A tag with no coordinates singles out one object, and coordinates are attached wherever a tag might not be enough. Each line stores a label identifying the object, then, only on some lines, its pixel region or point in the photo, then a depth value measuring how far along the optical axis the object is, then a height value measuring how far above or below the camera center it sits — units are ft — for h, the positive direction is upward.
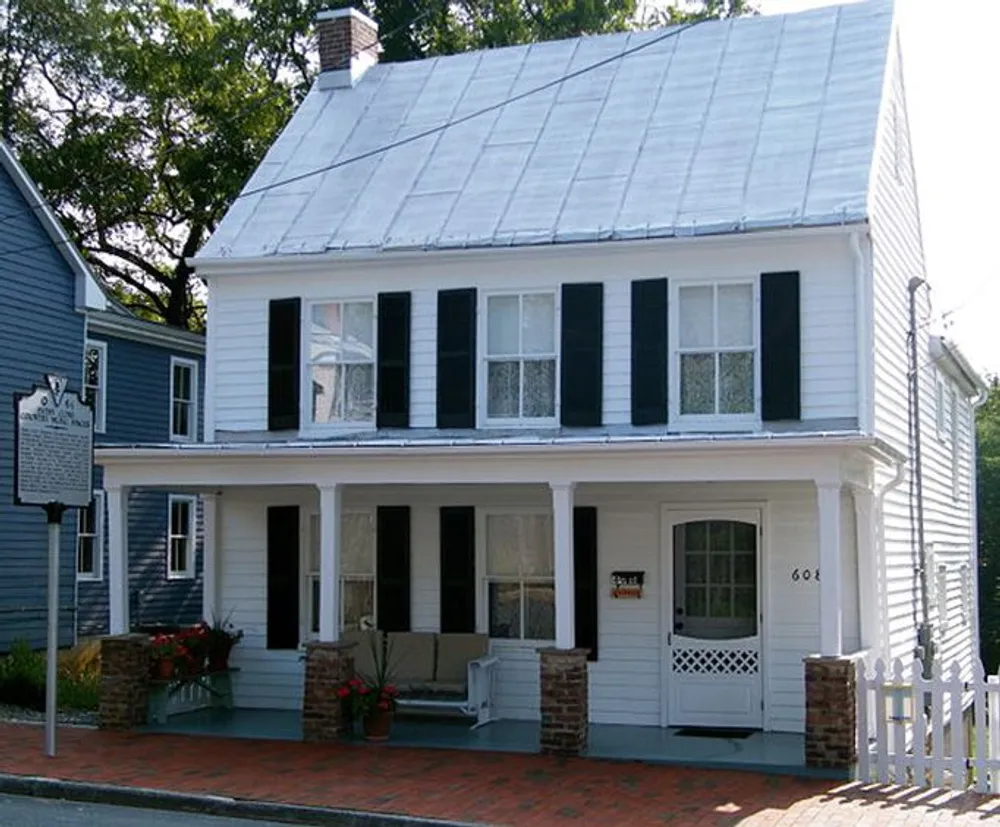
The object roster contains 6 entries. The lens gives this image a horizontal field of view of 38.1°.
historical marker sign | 44.04 +2.66
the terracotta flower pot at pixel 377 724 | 48.14 -6.36
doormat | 49.34 -6.86
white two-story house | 49.55 +5.27
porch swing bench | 51.37 -4.82
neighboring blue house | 71.67 +7.49
